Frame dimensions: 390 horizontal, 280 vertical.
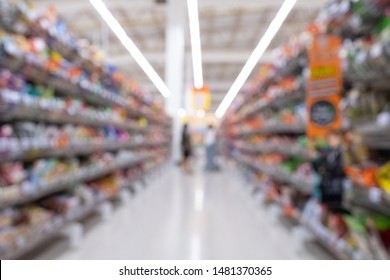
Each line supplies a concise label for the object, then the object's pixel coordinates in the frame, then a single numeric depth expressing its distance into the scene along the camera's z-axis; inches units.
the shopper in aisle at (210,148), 390.0
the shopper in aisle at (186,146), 367.2
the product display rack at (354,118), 70.0
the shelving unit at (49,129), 86.8
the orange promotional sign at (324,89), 83.8
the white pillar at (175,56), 296.4
